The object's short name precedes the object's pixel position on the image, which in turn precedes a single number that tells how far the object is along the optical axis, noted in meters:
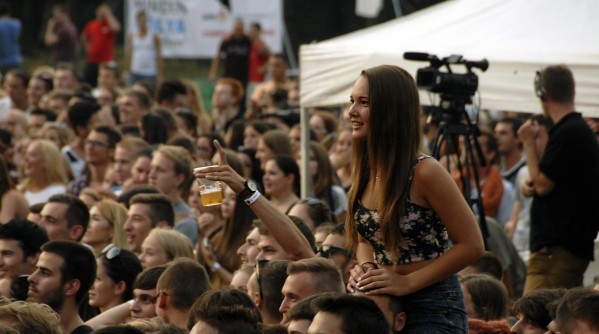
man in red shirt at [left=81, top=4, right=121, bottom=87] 38.08
